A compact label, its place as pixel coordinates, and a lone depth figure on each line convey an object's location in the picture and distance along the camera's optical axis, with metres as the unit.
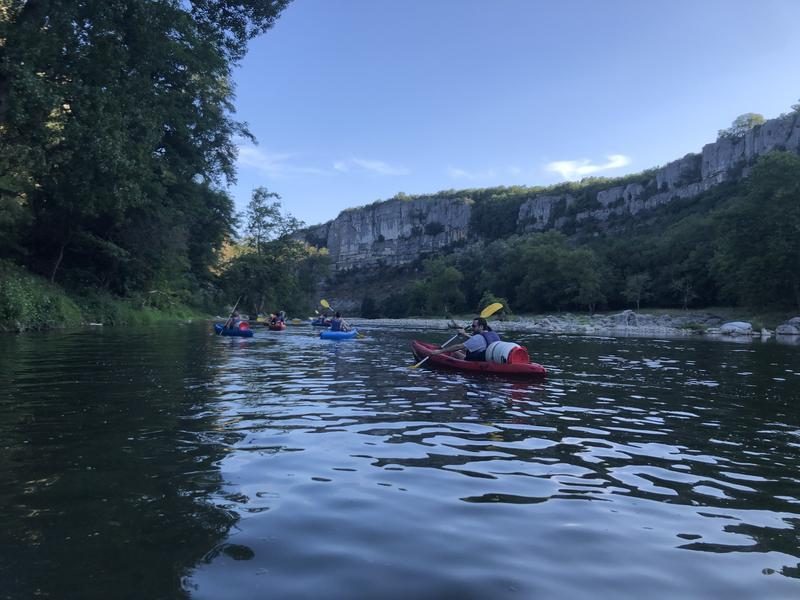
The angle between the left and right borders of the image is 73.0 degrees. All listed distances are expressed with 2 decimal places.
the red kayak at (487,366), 11.10
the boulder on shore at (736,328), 35.31
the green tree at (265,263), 54.56
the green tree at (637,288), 62.75
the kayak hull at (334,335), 21.11
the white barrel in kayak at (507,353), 11.36
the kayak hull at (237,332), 22.28
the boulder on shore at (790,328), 34.69
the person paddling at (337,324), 22.83
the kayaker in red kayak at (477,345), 12.13
